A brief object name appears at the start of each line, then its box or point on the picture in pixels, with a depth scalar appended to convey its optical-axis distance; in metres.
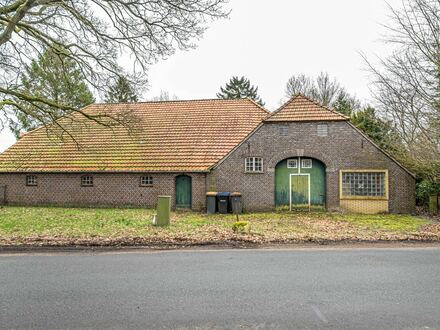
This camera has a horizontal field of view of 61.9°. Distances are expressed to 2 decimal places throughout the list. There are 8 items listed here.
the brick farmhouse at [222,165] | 19.34
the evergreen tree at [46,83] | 14.81
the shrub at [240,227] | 12.02
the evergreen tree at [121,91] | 14.81
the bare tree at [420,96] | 15.86
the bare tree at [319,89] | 45.44
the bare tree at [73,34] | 12.91
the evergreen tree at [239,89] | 59.56
